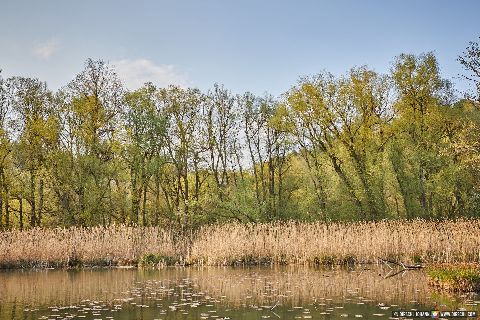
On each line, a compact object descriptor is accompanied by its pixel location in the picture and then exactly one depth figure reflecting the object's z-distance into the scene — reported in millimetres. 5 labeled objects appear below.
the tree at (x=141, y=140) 34062
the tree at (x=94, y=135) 31453
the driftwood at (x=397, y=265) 17788
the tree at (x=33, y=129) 31688
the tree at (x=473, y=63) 19641
